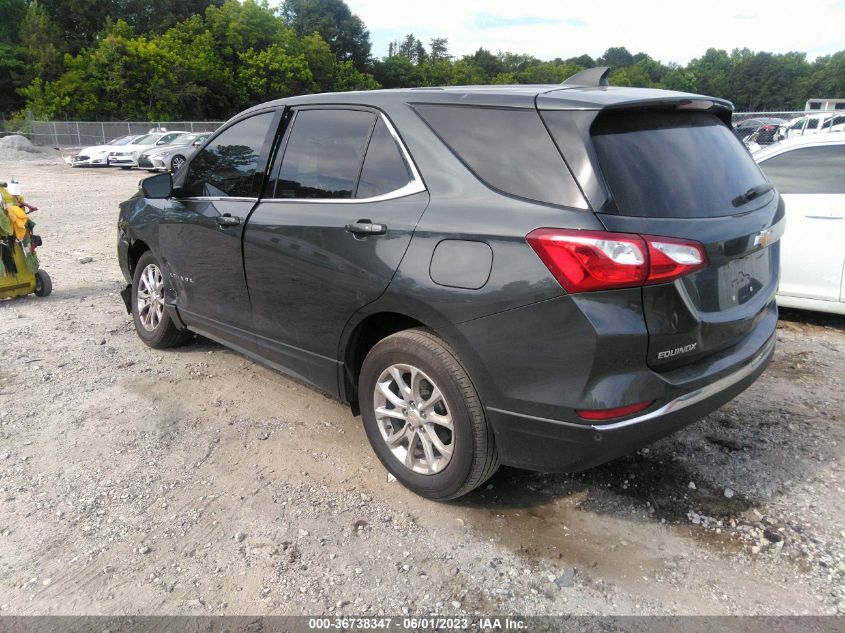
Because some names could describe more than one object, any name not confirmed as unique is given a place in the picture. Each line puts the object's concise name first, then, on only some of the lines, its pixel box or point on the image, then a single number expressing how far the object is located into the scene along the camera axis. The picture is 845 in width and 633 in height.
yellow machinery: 6.45
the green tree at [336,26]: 83.62
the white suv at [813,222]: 5.34
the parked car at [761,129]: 19.95
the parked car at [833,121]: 20.86
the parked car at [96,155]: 26.91
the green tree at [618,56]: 154.56
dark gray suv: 2.45
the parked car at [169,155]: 22.92
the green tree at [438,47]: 116.38
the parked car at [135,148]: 26.36
